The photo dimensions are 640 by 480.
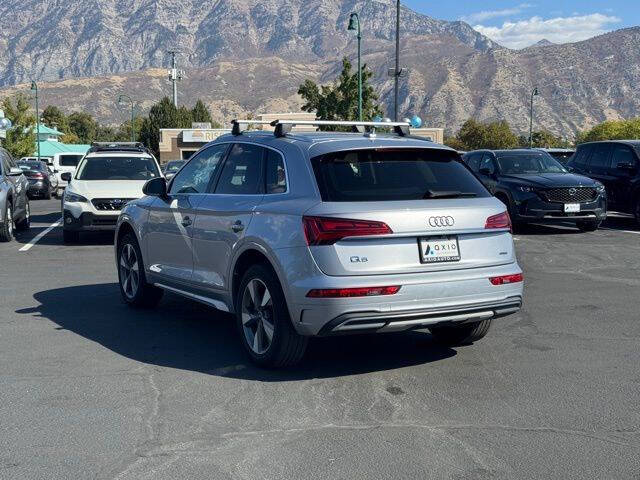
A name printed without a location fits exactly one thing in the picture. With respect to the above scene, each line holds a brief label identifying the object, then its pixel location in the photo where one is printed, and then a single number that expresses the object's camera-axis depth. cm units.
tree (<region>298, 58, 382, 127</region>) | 5209
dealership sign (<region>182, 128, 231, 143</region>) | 8750
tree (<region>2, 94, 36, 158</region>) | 7444
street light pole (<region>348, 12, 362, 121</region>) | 3130
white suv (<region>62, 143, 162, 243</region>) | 1454
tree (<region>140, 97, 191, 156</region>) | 9888
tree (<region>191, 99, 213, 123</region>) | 10782
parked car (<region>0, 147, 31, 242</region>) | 1495
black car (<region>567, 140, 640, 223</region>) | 1711
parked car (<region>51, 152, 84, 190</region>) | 3616
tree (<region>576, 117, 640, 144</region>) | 9712
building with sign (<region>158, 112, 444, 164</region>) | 8769
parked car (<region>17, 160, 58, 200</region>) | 3148
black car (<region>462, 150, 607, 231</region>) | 1600
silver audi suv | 553
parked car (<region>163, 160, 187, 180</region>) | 3542
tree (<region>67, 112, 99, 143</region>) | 15450
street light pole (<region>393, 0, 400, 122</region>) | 3186
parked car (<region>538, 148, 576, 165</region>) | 2270
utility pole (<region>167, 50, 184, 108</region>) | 10348
